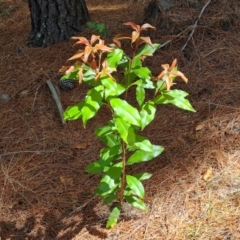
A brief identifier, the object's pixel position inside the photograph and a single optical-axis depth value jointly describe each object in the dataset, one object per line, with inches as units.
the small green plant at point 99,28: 143.4
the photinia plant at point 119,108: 71.0
